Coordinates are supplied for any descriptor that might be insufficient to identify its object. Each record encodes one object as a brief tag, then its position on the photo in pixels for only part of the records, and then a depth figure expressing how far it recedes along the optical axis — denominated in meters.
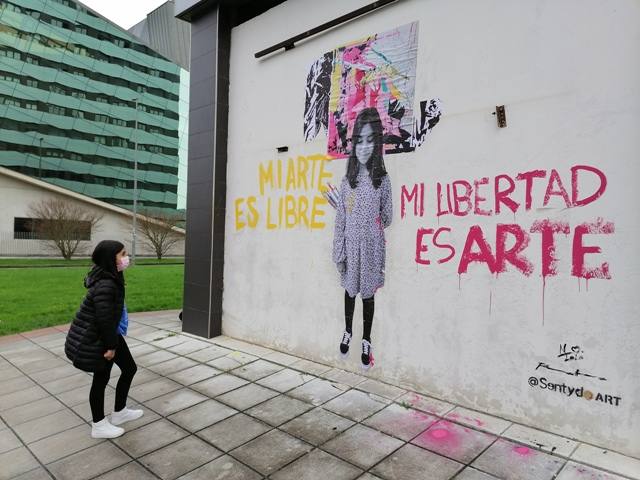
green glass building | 38.81
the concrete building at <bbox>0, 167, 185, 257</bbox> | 32.19
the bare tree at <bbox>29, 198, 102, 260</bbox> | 29.22
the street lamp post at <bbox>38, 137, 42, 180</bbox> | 39.12
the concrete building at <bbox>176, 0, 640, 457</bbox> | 3.23
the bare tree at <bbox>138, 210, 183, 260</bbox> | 32.47
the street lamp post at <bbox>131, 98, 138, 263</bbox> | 27.27
